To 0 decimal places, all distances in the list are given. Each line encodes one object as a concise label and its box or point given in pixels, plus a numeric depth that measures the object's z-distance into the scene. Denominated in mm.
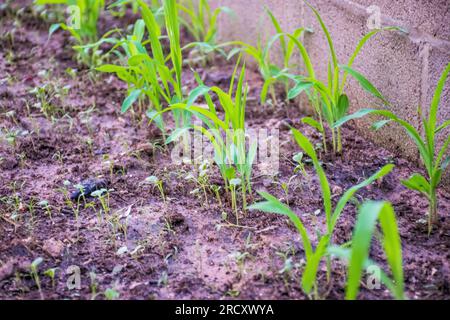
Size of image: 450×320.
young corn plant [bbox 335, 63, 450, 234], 2002
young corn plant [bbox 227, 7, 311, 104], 2717
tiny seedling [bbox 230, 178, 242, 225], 2146
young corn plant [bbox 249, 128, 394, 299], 1722
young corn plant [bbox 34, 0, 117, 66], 3286
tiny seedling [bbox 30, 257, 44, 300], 1911
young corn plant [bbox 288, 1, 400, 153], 2303
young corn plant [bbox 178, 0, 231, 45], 3211
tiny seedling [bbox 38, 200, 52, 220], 2260
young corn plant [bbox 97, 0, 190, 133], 2492
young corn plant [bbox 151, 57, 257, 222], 2203
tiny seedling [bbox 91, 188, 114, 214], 2213
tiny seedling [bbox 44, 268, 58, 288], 1920
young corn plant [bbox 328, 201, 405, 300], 1405
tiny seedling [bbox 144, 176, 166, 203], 2270
